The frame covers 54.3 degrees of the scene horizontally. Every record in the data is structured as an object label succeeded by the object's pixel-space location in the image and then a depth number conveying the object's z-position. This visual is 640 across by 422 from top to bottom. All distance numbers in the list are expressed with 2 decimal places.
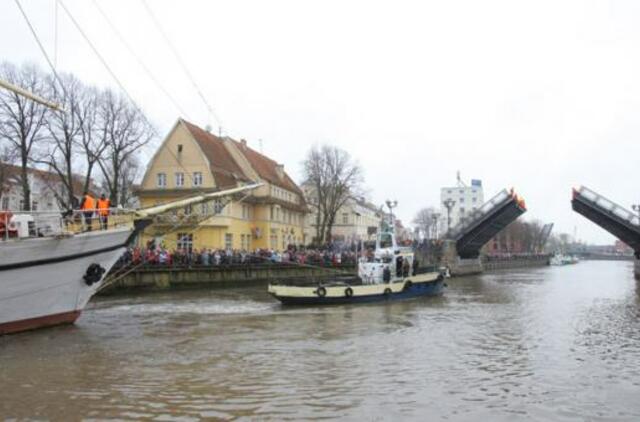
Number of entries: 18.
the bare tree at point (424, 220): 108.54
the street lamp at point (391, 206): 31.11
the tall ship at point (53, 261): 17.23
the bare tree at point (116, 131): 39.75
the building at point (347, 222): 79.75
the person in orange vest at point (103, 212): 19.79
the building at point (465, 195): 144.38
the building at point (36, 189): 52.06
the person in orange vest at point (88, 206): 19.75
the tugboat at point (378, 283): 25.72
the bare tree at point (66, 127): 36.66
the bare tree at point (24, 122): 34.75
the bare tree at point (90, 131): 38.47
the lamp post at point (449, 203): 51.29
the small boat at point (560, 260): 105.74
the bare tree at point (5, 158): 36.67
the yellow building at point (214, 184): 47.41
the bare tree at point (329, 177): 61.72
